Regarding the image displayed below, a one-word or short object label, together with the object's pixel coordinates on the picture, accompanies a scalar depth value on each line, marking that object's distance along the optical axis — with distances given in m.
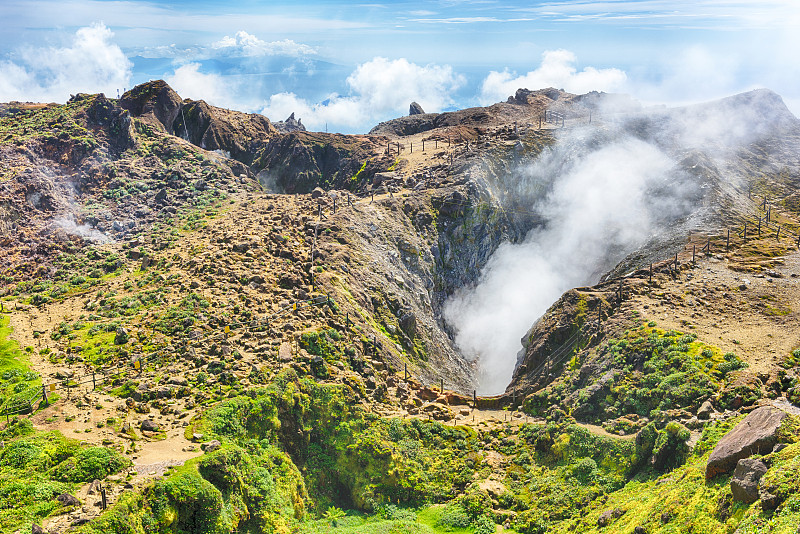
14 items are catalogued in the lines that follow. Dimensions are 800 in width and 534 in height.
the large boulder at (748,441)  29.97
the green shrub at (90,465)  30.72
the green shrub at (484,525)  40.56
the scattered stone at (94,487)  29.77
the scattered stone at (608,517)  36.47
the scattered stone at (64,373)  41.66
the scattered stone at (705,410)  42.53
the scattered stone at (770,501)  25.56
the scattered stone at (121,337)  46.84
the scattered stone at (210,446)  35.44
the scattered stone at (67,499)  28.47
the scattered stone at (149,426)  37.34
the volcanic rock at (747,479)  27.25
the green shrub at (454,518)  41.09
